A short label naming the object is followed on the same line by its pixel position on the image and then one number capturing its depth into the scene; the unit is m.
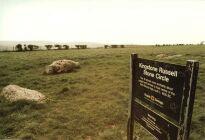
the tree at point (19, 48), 56.59
